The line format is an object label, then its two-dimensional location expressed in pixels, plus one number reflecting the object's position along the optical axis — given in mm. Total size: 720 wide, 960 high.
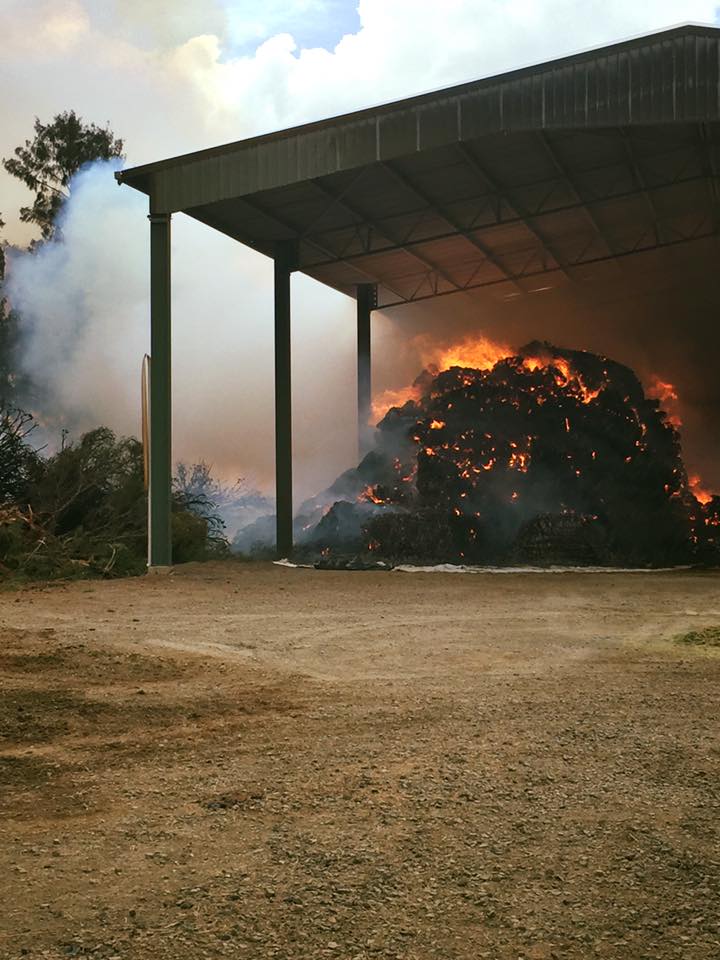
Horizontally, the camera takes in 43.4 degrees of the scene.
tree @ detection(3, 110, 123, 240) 30594
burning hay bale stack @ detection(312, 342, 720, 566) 18516
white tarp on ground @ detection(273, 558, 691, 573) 17016
